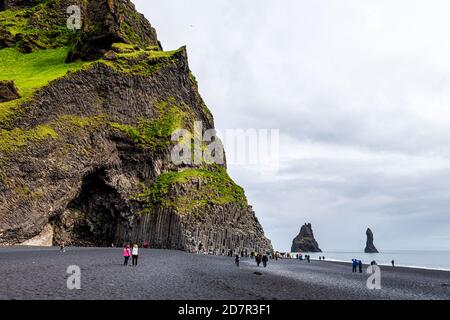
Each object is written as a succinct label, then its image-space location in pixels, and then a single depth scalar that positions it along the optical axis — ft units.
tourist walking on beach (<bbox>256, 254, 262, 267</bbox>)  177.45
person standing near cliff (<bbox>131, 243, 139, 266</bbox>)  116.59
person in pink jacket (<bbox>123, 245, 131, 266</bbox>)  116.16
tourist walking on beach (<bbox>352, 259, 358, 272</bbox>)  181.23
